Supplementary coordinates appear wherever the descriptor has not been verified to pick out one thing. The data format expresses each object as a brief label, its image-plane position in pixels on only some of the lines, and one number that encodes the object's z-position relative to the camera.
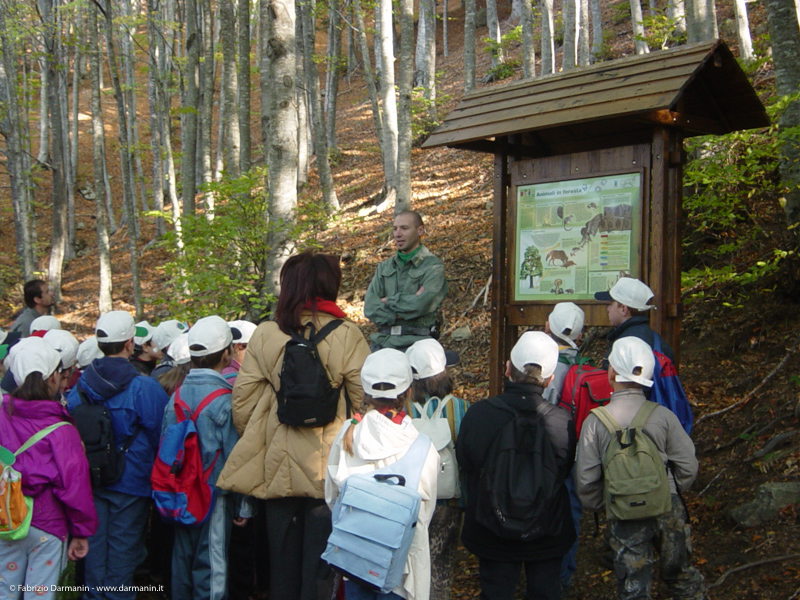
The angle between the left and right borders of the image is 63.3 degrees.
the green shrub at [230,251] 7.75
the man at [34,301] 7.54
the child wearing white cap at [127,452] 4.21
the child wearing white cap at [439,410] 3.65
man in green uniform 5.50
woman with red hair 3.82
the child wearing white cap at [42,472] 3.68
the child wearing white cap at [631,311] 4.38
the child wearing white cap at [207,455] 4.22
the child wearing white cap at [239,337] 5.05
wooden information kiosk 4.75
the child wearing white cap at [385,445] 3.18
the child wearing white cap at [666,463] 3.55
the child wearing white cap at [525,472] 3.34
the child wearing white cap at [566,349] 4.38
